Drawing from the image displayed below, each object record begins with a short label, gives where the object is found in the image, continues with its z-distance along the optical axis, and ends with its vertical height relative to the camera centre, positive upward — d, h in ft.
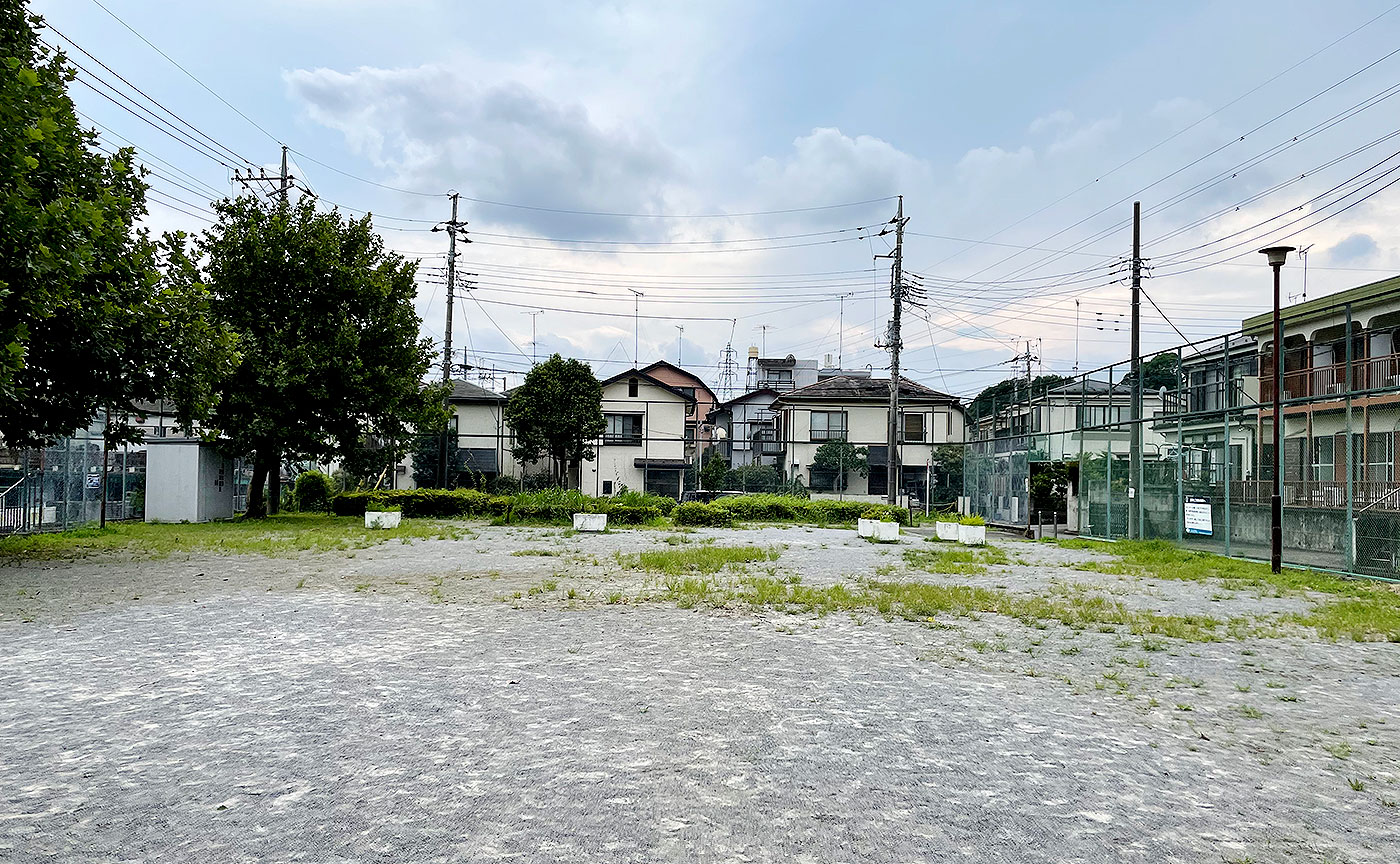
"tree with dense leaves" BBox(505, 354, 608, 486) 123.54 +6.74
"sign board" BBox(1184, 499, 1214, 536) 62.39 -3.66
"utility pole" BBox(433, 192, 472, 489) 109.40 +23.55
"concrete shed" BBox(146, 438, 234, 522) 80.33 -2.68
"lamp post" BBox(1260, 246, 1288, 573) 49.60 -1.56
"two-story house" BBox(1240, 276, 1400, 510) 53.67 +4.19
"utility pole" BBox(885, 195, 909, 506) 101.91 +13.56
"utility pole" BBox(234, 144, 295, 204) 98.95 +31.81
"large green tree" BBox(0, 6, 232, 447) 36.45 +8.00
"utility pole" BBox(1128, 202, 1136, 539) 71.61 +0.77
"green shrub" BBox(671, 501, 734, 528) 87.51 -5.74
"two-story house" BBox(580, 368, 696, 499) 145.28 +3.93
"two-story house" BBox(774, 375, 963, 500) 151.84 +6.54
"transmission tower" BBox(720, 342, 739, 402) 234.79 +24.93
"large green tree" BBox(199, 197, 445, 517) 77.41 +11.61
